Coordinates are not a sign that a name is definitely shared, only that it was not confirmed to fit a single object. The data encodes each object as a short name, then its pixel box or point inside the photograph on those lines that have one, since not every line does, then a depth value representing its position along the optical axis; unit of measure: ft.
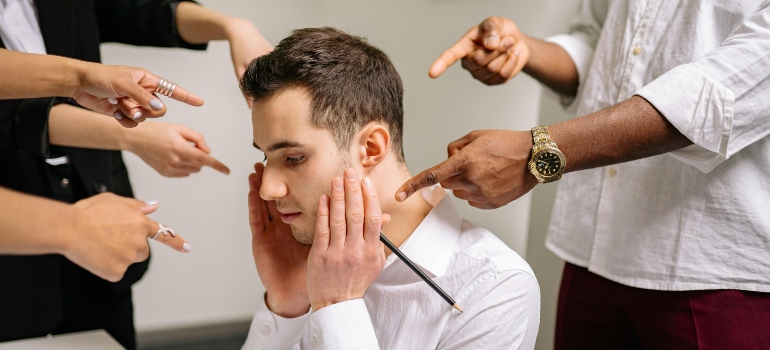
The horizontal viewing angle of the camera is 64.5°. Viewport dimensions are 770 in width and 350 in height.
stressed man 3.56
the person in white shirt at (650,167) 3.50
